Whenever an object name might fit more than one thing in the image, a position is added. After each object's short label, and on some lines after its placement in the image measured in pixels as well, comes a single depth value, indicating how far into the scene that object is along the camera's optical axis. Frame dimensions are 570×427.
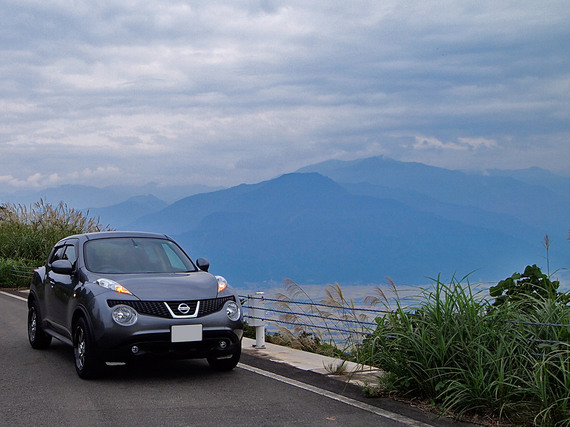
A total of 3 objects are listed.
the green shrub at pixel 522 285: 8.06
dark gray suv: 7.71
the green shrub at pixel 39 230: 26.20
